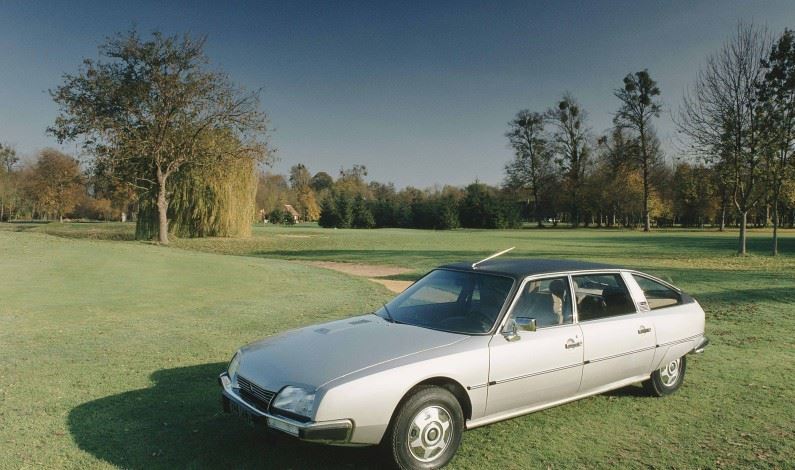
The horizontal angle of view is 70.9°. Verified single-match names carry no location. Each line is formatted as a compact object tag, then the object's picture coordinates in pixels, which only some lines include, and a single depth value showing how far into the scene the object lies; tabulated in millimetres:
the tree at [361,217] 77250
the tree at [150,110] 32438
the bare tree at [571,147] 74875
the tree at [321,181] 146212
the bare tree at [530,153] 77438
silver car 3891
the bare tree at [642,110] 61188
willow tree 37781
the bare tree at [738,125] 28250
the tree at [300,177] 132500
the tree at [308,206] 112250
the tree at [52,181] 73812
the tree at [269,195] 96938
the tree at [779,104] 27812
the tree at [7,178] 71812
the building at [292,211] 102125
